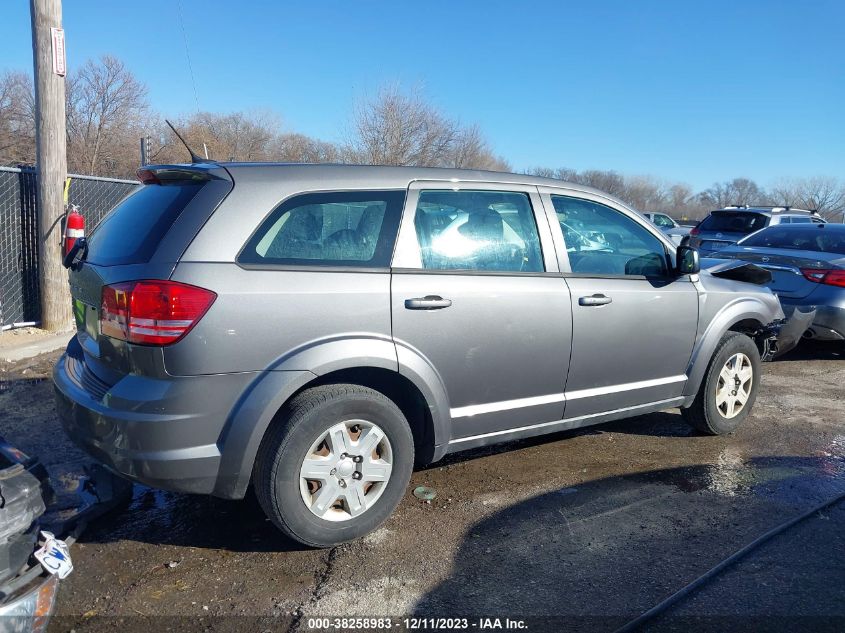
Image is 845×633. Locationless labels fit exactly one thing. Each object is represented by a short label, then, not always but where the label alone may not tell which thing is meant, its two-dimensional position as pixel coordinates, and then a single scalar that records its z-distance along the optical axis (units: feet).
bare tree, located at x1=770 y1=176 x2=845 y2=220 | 136.98
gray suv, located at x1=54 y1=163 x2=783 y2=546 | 9.44
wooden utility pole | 24.68
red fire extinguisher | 24.14
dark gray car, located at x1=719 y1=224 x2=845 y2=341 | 23.43
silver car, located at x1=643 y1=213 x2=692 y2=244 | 97.02
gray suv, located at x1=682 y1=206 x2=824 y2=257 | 42.27
